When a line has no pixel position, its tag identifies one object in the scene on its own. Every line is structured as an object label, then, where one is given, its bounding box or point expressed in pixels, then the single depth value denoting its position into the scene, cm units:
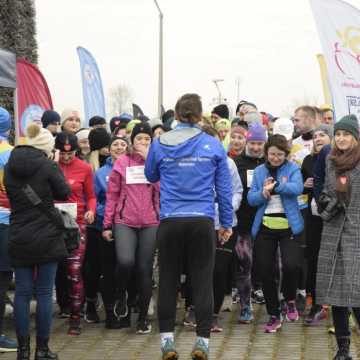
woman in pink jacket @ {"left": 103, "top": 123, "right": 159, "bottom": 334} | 823
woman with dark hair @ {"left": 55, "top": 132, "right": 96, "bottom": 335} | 830
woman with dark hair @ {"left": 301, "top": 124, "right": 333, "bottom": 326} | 866
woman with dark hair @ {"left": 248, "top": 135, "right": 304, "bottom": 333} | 829
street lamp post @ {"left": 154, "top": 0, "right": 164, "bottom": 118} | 2881
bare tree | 7306
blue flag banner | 1558
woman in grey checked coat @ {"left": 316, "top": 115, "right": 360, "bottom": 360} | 688
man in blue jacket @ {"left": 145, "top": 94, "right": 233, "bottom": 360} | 679
